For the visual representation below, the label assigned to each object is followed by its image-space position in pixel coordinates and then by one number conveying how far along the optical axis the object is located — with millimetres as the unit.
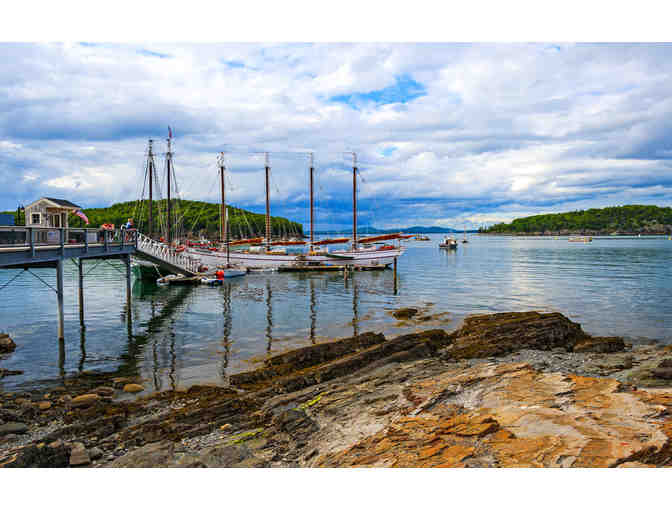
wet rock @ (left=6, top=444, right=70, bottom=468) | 9156
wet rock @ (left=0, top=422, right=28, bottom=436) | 11107
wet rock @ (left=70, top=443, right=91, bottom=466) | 9266
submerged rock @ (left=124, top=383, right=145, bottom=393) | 14648
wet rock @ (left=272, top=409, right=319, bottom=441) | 9905
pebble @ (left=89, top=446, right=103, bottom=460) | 9516
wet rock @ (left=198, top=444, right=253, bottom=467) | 8750
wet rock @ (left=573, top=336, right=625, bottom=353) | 18609
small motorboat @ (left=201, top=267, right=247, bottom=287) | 47750
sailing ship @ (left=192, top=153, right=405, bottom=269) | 69375
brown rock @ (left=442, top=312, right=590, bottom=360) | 17875
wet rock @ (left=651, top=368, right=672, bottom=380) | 13266
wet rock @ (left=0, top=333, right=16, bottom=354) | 19650
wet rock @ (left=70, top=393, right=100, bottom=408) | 12828
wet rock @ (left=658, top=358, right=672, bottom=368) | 14164
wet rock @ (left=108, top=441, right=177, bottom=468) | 8914
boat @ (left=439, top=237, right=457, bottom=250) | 141000
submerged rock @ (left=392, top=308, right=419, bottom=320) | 29203
